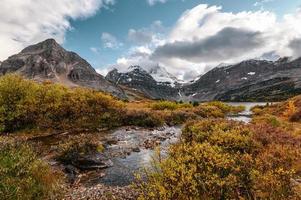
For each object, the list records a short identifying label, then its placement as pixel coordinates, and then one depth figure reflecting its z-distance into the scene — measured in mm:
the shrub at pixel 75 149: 13926
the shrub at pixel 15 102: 23041
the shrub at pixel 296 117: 26435
